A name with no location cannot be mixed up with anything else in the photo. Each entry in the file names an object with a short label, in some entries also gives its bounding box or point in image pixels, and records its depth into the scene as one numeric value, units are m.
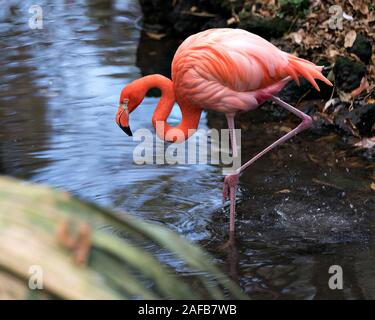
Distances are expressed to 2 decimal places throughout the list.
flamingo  8.13
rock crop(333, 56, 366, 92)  11.35
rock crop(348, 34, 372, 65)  11.43
